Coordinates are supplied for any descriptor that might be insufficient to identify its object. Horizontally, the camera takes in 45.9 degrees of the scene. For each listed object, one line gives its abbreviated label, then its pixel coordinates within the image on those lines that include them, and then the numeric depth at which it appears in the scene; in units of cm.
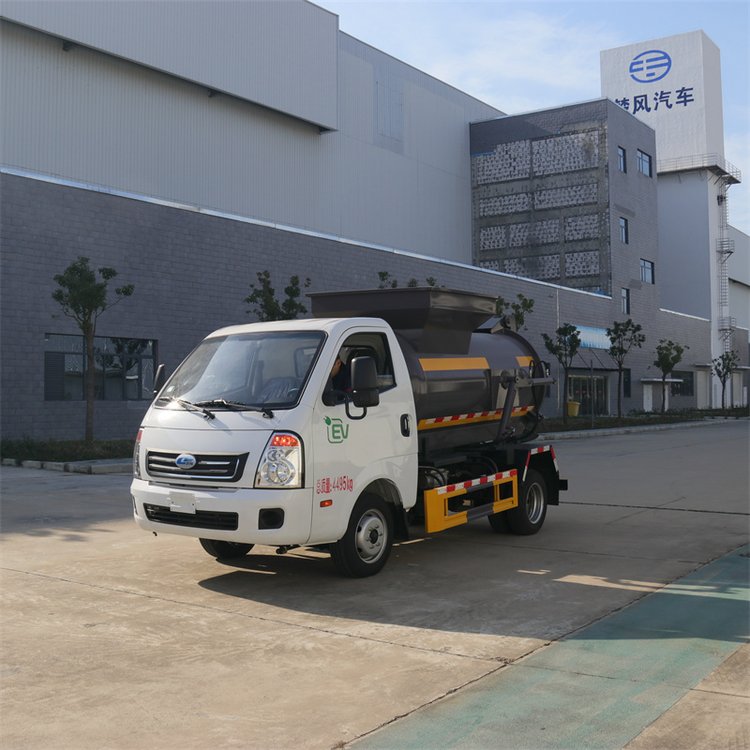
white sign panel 7019
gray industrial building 2452
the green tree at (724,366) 6769
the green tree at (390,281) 3304
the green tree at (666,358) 5200
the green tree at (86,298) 2092
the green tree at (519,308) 3582
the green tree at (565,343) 4006
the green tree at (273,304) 2584
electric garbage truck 725
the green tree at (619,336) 4528
